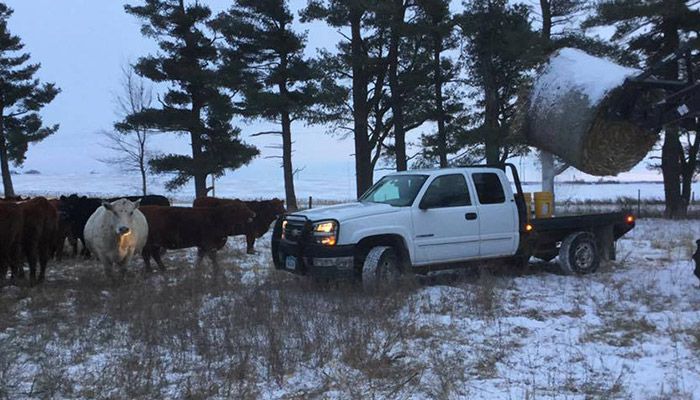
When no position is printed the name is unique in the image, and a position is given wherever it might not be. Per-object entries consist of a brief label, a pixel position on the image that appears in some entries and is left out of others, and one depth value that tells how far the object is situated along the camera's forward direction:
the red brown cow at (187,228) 12.59
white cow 11.09
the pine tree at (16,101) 37.56
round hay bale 9.34
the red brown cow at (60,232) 14.61
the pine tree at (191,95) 33.18
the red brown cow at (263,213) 17.36
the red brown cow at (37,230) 11.13
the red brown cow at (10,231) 10.44
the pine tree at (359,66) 27.20
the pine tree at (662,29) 22.78
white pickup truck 9.61
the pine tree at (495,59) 24.86
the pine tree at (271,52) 31.38
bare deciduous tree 34.62
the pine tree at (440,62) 27.38
